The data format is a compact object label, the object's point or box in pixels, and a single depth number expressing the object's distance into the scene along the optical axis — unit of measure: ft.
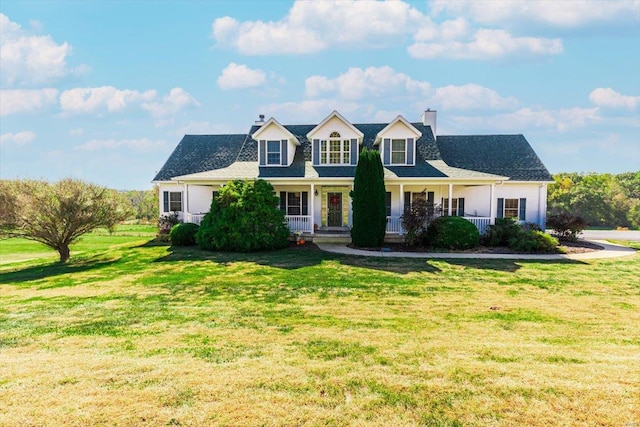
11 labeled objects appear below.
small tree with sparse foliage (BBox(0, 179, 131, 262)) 49.42
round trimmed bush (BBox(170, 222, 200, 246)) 55.62
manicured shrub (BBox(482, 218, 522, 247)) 53.26
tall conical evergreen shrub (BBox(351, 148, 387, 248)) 51.34
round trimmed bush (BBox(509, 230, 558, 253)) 49.15
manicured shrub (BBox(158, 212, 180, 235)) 64.28
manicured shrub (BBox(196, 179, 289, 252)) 49.73
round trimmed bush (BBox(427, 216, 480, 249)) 49.60
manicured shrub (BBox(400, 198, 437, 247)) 51.19
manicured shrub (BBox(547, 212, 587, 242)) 58.73
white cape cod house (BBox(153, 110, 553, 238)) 58.70
